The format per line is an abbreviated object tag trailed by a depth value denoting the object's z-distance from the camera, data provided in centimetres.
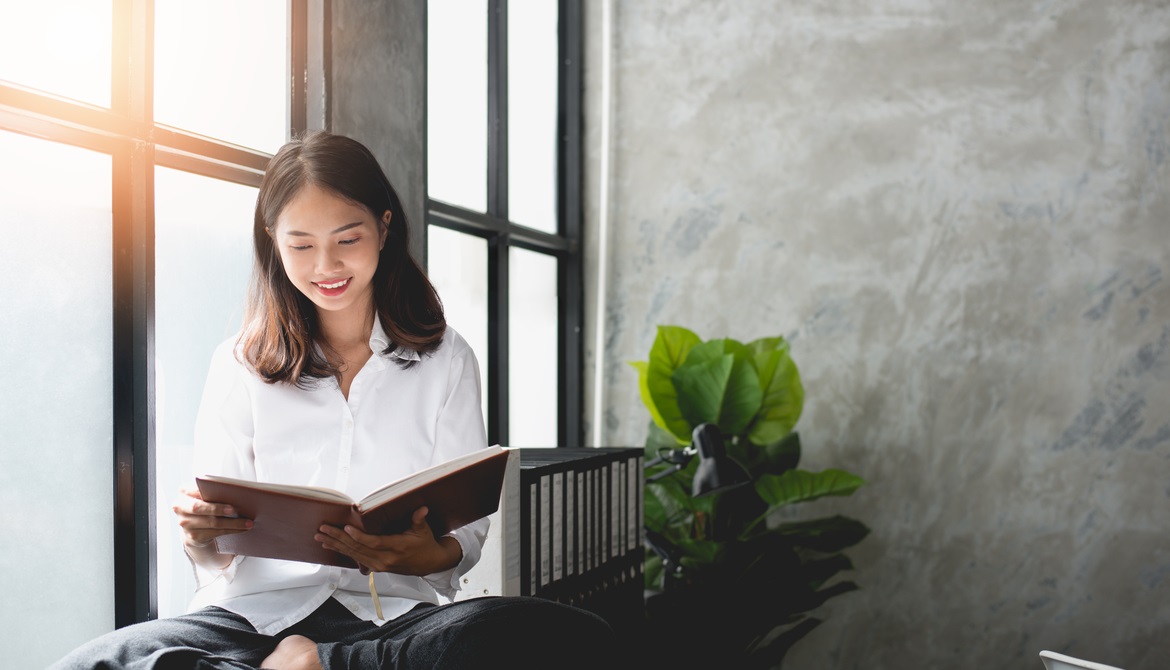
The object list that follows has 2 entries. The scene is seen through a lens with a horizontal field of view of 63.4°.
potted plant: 260
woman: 129
